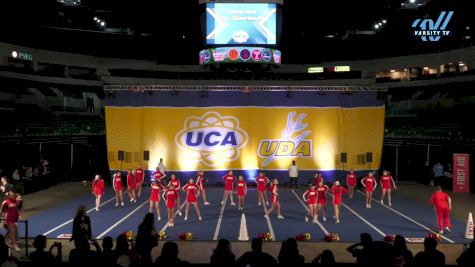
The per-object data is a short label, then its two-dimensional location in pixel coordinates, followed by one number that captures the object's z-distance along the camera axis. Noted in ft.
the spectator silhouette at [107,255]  21.51
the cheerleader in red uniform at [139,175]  81.71
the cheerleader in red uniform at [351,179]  81.21
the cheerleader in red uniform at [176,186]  62.64
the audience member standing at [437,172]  96.84
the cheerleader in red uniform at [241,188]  71.56
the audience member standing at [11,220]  47.32
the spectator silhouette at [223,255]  21.10
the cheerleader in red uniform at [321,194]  62.95
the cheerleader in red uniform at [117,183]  74.38
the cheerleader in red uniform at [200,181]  75.97
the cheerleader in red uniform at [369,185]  73.84
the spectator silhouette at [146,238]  27.73
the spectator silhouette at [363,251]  21.42
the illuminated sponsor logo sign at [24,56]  133.81
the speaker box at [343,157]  92.58
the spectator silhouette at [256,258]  21.01
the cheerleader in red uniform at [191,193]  63.62
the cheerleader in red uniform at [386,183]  75.92
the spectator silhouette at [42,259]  21.04
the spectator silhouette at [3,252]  22.77
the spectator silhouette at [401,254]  22.34
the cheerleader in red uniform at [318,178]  70.12
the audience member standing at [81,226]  39.21
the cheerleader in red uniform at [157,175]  76.36
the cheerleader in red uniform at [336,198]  63.05
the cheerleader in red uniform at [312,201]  62.39
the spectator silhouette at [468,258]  21.13
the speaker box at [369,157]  92.68
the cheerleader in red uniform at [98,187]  69.26
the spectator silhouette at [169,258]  20.63
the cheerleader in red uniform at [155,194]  63.62
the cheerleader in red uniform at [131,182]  77.62
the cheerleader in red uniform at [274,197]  65.97
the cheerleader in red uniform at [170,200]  60.29
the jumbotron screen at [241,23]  96.43
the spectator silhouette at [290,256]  21.24
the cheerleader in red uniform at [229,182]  75.66
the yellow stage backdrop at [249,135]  93.04
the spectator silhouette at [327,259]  20.22
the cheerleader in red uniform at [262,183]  73.82
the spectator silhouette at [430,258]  21.32
